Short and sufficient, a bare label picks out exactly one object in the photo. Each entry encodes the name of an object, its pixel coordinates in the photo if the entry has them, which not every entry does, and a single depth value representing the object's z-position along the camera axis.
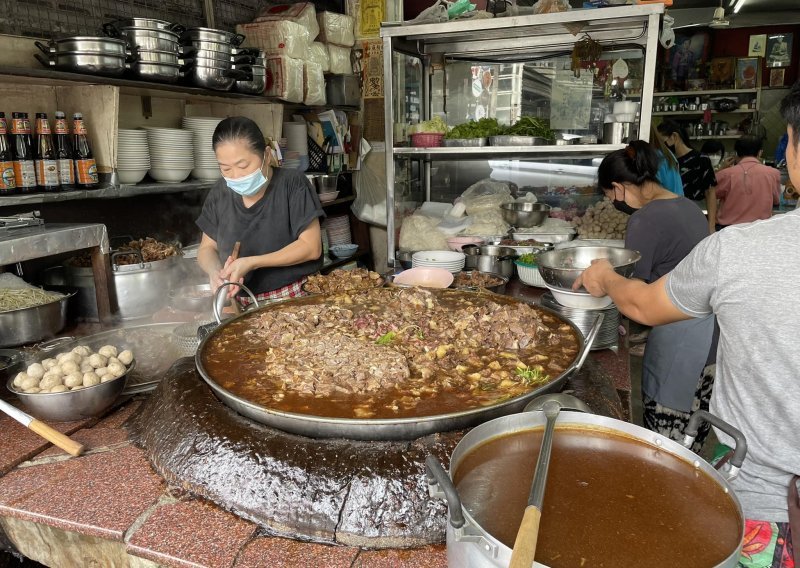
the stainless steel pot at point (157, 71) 3.45
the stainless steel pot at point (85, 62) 3.12
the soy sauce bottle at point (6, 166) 3.01
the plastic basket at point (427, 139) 4.91
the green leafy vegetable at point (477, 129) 5.01
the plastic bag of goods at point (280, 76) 5.09
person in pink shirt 7.47
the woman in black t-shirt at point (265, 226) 3.28
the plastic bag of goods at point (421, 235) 4.88
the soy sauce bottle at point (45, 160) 3.21
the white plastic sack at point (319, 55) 5.58
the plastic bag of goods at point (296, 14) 5.38
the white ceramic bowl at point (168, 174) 4.01
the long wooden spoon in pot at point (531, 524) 0.92
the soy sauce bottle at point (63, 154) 3.30
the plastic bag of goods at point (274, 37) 5.11
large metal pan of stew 1.69
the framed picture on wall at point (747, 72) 12.30
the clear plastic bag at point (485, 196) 5.18
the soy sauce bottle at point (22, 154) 3.11
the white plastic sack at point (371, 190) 6.52
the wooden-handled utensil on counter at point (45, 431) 1.91
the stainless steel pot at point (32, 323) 2.73
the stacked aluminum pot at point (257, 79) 4.43
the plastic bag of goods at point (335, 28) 5.87
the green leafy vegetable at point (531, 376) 1.91
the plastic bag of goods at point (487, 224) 4.84
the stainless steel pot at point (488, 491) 1.00
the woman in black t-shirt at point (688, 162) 6.79
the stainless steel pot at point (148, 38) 3.41
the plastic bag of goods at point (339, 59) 6.01
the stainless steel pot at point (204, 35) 3.81
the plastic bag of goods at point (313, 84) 5.45
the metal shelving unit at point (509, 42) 4.14
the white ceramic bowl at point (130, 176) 3.65
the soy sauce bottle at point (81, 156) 3.38
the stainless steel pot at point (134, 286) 3.31
